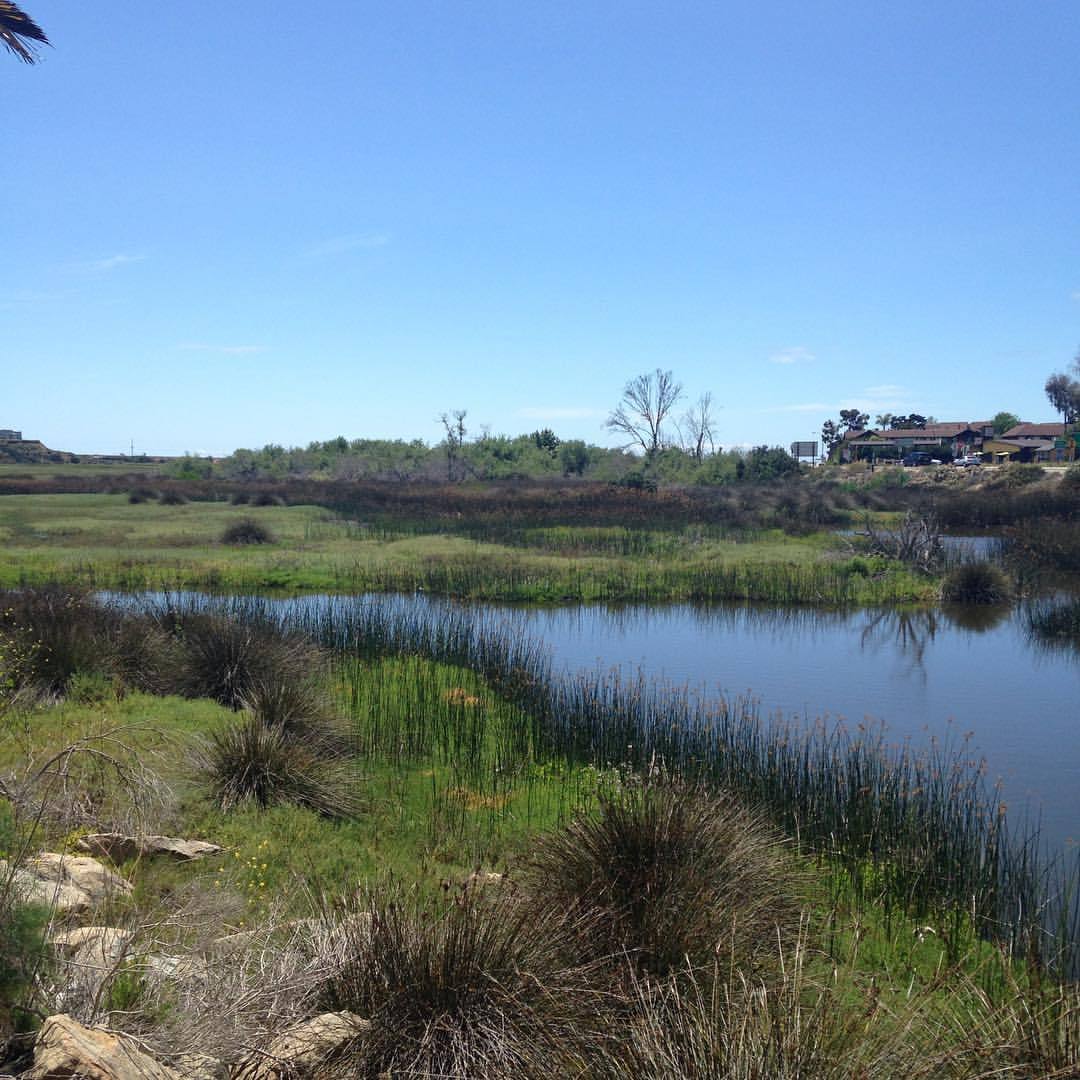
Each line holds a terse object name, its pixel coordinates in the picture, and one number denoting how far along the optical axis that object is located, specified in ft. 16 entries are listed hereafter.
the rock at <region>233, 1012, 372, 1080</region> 13.19
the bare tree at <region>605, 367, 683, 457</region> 297.72
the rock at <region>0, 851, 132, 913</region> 16.11
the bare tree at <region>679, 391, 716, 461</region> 306.49
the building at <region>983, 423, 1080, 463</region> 263.08
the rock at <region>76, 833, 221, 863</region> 22.33
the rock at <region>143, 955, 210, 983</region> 14.83
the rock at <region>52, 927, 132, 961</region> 14.67
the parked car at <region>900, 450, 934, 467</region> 282.77
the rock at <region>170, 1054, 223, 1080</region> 13.08
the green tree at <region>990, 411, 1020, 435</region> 343.26
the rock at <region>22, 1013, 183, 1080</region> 11.51
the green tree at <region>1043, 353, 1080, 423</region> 295.69
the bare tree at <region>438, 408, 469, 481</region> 285.02
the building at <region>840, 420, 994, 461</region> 315.99
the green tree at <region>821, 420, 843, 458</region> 379.96
